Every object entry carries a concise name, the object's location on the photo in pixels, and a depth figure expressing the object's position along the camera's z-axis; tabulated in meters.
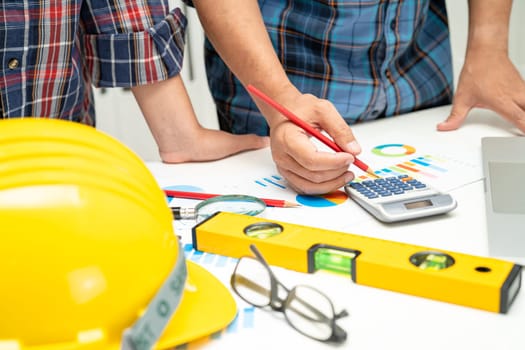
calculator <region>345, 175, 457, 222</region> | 0.66
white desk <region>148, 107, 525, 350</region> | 0.47
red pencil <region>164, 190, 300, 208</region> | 0.73
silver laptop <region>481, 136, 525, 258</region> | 0.58
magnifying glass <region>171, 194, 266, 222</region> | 0.71
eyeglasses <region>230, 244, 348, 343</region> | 0.48
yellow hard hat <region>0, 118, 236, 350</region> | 0.42
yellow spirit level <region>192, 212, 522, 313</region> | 0.50
